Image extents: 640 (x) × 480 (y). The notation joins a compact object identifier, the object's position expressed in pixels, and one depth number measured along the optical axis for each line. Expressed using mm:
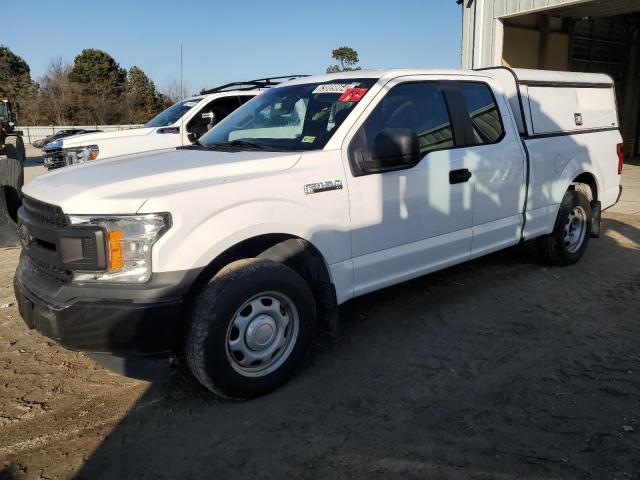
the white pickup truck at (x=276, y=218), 2688
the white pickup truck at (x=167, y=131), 8117
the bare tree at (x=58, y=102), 49656
